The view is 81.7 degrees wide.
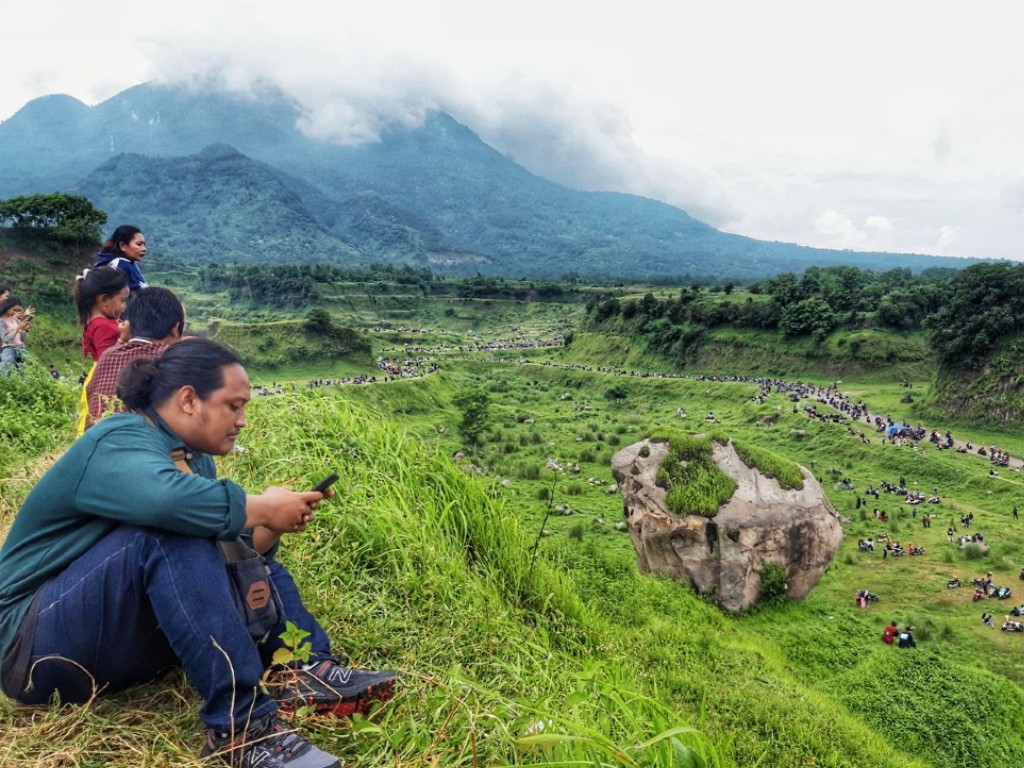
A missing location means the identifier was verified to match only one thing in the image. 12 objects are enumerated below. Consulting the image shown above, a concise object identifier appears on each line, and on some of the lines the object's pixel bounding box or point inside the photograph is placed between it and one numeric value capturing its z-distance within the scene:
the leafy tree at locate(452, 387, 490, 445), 33.56
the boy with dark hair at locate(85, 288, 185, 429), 3.60
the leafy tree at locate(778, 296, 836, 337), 49.56
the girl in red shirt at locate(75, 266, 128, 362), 4.46
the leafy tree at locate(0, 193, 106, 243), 41.44
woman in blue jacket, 5.09
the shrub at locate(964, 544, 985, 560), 19.14
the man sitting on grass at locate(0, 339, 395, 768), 1.85
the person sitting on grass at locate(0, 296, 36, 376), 7.29
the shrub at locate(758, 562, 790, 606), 12.64
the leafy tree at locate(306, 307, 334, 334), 50.69
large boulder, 12.20
